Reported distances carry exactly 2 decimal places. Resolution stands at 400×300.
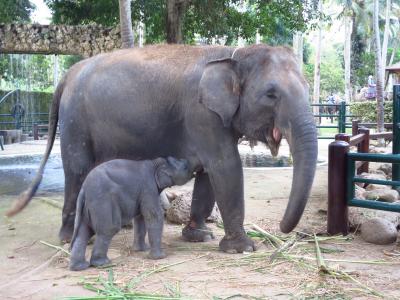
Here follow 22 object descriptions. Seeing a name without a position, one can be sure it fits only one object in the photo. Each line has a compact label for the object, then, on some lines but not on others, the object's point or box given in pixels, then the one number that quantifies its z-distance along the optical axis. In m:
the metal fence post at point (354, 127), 11.77
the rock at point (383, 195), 6.04
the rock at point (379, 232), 4.87
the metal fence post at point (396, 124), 7.19
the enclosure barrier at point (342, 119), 14.15
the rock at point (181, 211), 5.87
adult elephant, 4.22
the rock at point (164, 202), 6.17
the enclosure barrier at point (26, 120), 23.31
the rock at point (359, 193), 6.13
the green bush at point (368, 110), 20.81
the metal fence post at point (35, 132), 20.09
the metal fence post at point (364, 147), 8.18
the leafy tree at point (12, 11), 13.39
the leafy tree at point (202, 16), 11.80
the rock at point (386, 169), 9.46
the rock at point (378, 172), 8.99
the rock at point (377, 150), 11.50
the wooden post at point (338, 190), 5.17
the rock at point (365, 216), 5.31
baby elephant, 4.18
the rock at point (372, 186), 6.78
